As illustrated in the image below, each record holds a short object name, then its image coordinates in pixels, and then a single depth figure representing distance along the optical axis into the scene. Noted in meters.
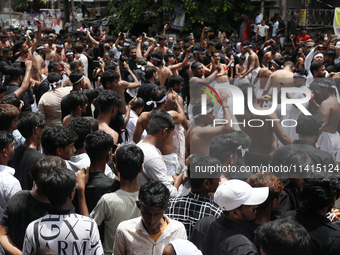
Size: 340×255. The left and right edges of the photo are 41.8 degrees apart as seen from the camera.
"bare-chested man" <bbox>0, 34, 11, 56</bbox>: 12.24
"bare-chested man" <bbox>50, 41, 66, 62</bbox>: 11.23
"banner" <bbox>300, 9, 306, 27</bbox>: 18.84
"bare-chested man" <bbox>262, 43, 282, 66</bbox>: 11.13
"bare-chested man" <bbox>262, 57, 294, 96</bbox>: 6.85
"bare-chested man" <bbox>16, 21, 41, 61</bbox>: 9.39
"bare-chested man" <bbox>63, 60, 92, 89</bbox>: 7.86
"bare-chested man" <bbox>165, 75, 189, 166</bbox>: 5.61
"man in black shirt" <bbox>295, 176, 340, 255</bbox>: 2.78
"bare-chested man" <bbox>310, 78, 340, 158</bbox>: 5.54
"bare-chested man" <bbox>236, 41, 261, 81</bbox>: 10.36
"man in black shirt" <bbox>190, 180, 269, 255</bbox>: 2.77
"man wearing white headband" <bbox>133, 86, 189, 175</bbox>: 5.04
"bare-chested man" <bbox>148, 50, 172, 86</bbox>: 8.92
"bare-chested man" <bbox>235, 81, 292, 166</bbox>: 4.92
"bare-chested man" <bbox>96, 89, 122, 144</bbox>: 4.87
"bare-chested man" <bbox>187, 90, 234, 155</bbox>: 4.80
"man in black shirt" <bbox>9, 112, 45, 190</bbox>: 3.87
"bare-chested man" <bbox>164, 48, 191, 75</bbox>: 9.55
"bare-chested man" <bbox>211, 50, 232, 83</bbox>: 8.55
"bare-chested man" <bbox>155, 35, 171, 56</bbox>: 11.97
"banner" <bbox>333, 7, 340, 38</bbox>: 12.20
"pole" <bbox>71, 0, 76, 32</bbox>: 23.31
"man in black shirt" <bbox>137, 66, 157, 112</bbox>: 6.96
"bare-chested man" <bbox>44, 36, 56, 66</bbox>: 11.33
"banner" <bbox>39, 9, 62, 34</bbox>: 25.86
